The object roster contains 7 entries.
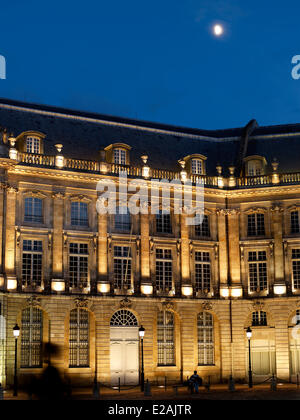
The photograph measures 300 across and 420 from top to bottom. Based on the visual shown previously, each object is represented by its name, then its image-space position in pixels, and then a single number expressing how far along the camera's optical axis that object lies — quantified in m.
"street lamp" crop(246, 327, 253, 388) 53.65
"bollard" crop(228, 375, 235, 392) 50.00
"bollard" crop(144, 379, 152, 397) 47.12
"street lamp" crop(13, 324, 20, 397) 47.71
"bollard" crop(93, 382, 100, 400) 46.16
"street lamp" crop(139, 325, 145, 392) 51.49
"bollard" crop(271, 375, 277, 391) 50.12
